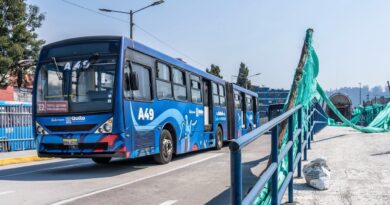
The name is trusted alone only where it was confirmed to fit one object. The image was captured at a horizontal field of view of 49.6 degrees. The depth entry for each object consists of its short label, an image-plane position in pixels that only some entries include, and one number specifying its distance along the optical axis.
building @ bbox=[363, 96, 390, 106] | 50.47
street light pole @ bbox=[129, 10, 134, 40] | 23.30
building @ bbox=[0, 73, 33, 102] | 26.86
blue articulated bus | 8.81
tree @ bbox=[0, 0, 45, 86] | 35.53
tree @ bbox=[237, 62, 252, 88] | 64.38
